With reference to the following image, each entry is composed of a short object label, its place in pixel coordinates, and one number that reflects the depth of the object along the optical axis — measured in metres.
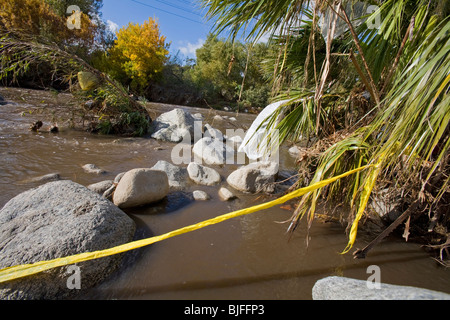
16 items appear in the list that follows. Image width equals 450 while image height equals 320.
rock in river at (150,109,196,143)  6.00
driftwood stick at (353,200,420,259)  1.71
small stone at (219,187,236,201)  2.85
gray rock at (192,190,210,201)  2.79
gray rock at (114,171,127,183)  2.85
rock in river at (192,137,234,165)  4.47
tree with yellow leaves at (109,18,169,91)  19.73
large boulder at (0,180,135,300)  1.32
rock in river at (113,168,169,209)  2.30
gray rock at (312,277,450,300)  1.09
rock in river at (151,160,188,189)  3.09
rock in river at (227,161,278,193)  3.13
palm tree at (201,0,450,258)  1.20
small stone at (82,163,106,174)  3.20
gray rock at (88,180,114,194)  2.54
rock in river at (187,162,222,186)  3.34
